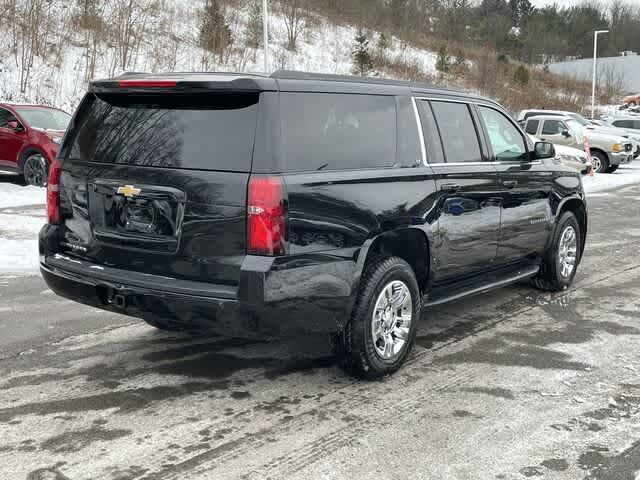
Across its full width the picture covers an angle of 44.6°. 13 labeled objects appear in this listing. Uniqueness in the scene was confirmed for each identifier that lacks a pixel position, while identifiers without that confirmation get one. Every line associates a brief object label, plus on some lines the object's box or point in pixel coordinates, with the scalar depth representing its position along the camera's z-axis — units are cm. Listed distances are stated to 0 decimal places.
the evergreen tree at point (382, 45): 4570
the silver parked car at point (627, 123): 2938
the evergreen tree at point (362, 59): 4003
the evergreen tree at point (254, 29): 3853
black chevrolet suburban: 405
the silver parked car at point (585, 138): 2162
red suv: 1482
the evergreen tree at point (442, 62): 4691
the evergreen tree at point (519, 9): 9969
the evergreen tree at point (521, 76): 5378
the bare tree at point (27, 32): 2634
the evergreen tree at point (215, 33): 3238
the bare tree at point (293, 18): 4184
